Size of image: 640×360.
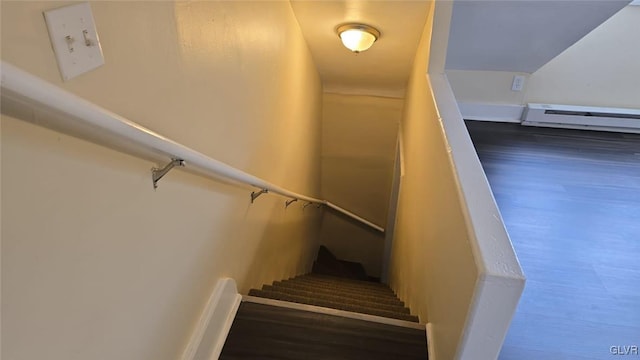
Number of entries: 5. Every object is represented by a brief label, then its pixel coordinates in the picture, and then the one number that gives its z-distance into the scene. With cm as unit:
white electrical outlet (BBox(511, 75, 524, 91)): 346
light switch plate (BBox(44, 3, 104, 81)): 62
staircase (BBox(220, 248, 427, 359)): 143
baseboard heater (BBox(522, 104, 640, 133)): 339
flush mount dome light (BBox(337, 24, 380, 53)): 252
